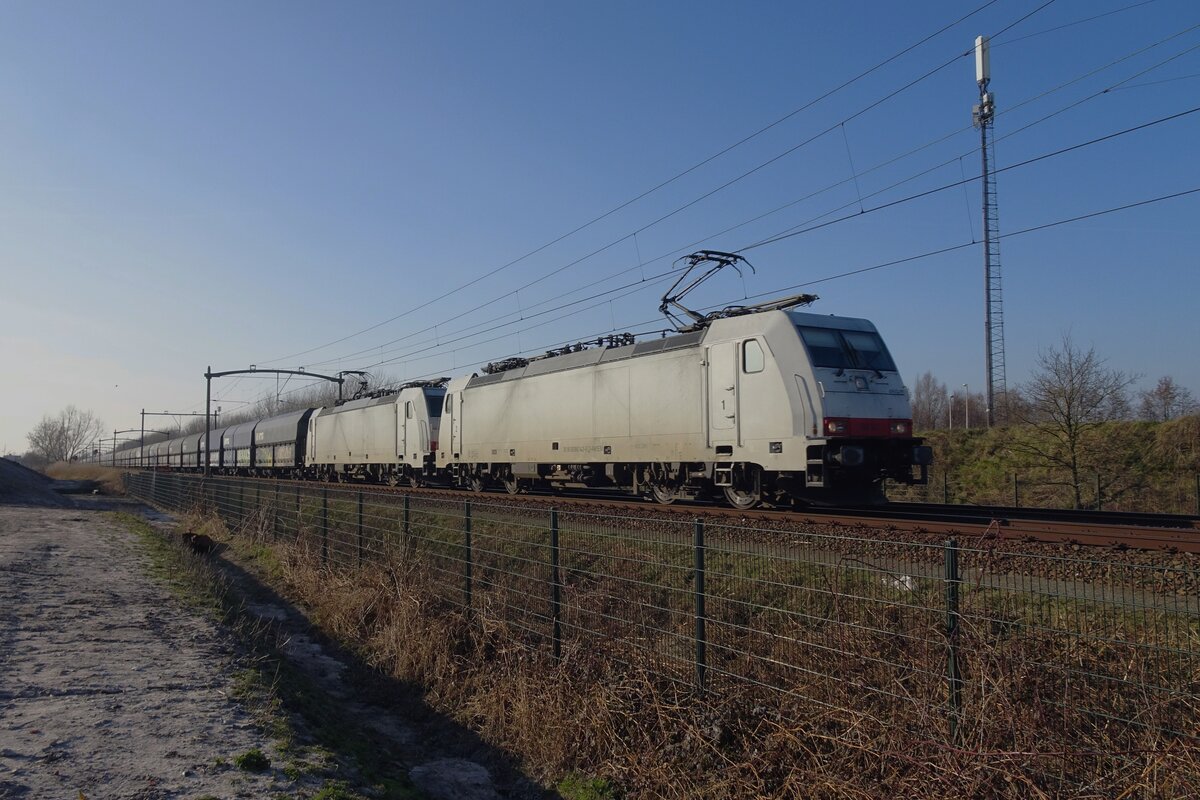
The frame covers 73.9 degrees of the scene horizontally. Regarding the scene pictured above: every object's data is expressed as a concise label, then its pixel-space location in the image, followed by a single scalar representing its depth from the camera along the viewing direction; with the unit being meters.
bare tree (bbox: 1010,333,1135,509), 20.55
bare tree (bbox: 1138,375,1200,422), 31.84
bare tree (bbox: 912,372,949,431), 78.16
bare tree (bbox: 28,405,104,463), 127.75
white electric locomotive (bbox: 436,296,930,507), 12.06
